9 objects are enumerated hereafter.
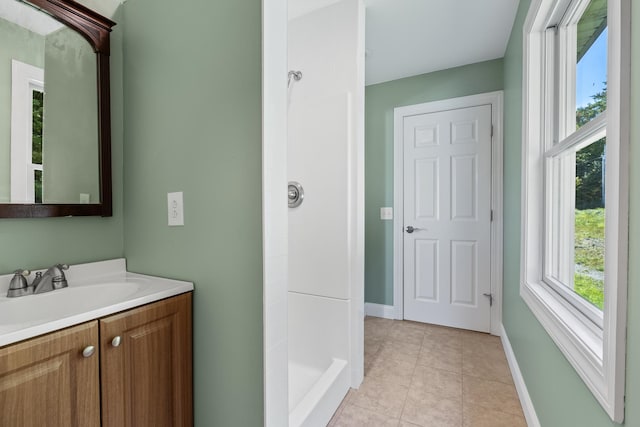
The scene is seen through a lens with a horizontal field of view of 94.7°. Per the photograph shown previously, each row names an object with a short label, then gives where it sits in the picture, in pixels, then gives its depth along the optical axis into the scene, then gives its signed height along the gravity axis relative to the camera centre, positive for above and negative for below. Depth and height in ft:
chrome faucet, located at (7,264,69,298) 3.21 -0.81
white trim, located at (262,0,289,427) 3.13 -0.03
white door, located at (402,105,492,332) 8.56 -0.21
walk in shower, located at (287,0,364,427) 5.78 +0.30
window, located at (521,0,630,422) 2.33 +0.34
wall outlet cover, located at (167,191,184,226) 3.77 +0.03
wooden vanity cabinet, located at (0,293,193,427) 2.32 -1.51
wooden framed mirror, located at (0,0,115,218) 3.41 +1.25
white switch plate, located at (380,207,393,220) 9.78 -0.09
